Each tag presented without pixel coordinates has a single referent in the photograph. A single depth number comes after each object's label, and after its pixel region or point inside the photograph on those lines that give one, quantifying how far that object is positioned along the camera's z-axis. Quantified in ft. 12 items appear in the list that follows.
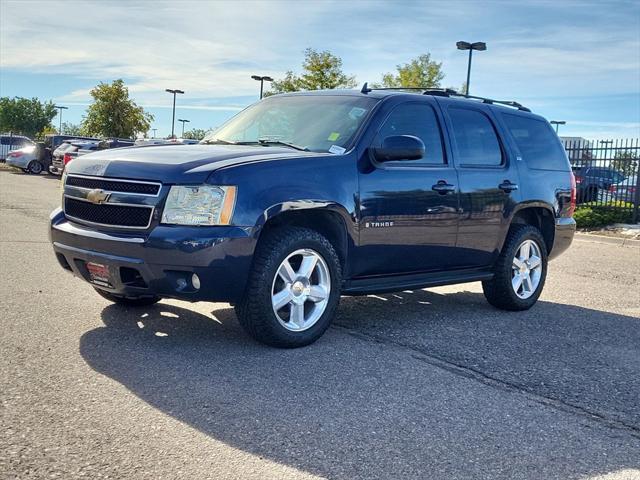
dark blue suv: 14.97
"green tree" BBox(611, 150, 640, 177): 54.90
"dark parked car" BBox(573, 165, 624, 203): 59.41
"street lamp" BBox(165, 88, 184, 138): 208.54
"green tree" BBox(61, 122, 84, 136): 351.87
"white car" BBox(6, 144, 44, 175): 108.88
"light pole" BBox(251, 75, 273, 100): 154.71
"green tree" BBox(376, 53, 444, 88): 140.77
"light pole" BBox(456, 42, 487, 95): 107.34
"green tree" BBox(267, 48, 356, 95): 137.14
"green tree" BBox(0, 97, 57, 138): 325.83
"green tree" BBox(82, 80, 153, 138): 195.21
